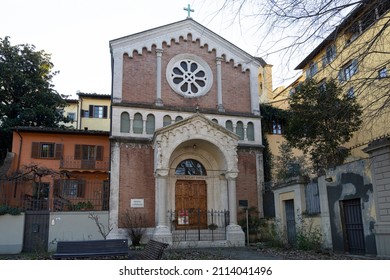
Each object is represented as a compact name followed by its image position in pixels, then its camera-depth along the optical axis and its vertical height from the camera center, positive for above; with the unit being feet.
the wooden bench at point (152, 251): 31.81 -3.22
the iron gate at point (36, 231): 54.70 -1.96
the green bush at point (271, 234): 54.29 -3.17
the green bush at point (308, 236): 47.47 -2.92
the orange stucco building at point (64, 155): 80.70 +14.92
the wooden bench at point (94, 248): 37.99 -3.21
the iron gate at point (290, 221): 54.49 -1.10
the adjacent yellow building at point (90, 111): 128.67 +37.05
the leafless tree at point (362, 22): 20.11 +10.89
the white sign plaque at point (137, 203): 63.16 +2.23
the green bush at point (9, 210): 54.00 +1.18
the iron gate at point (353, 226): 42.70 -1.58
